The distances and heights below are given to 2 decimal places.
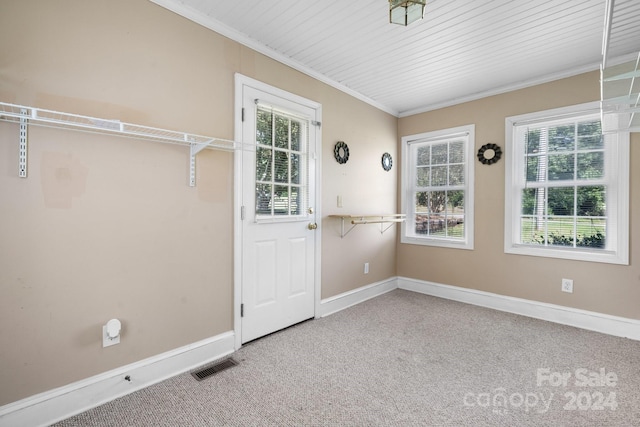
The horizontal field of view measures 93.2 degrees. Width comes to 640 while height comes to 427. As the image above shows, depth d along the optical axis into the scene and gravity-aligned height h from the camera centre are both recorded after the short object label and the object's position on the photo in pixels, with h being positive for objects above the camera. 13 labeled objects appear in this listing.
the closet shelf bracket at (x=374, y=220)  3.27 -0.12
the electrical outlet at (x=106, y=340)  1.76 -0.77
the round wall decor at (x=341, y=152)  3.29 +0.64
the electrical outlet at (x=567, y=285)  2.95 -0.72
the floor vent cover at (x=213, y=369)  2.02 -1.11
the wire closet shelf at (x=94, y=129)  1.47 +0.44
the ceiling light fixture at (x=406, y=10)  1.32 +0.90
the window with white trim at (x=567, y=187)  2.76 +0.25
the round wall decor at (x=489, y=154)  3.36 +0.65
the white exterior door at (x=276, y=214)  2.47 -0.04
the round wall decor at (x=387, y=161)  3.97 +0.65
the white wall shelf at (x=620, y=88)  1.29 +0.58
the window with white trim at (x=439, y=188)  3.65 +0.30
